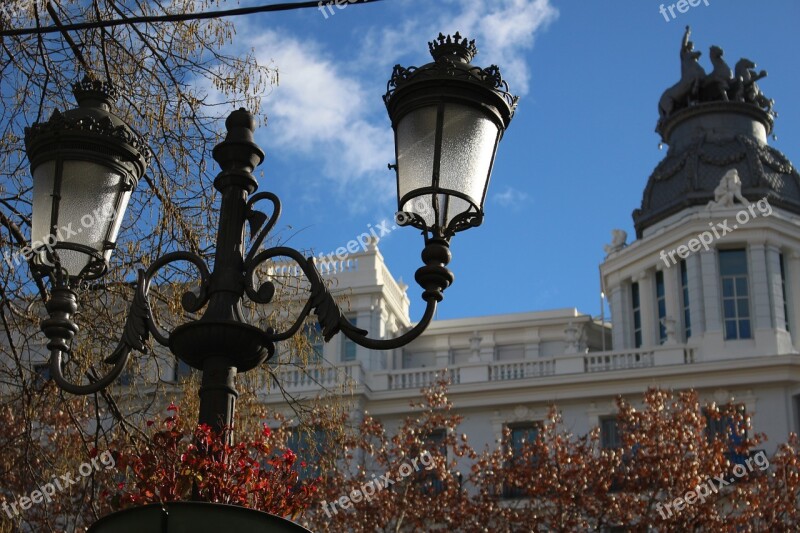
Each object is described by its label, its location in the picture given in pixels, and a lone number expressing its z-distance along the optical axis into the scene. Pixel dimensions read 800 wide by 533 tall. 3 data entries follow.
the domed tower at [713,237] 39.97
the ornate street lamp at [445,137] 6.79
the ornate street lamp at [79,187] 7.39
